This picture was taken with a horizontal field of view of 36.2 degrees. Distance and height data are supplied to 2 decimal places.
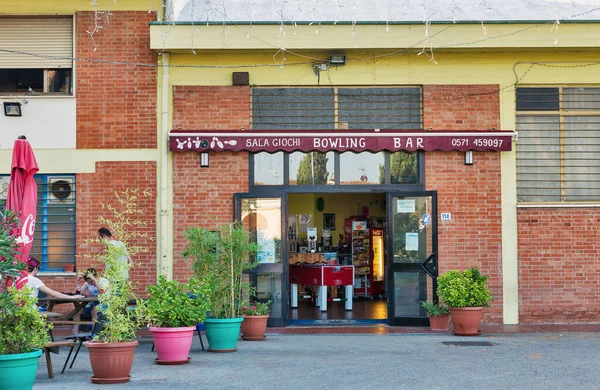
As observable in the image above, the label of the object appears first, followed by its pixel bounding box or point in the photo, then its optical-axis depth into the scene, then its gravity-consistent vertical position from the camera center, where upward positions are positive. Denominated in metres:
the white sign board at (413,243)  15.92 -0.34
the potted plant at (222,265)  12.80 -0.59
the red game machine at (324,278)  19.02 -1.14
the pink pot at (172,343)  11.20 -1.45
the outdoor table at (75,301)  12.31 -1.04
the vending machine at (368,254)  22.89 -0.76
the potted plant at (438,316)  15.30 -1.55
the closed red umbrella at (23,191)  11.73 +0.45
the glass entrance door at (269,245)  15.82 -0.36
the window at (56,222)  15.91 +0.06
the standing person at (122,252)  10.36 -0.30
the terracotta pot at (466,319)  14.45 -1.53
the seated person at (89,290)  13.87 -1.00
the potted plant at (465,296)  14.38 -1.15
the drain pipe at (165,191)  15.68 +0.58
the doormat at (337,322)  16.45 -1.79
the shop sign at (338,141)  15.52 +1.42
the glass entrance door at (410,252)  15.86 -0.49
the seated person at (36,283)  12.89 -0.83
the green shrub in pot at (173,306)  11.13 -1.00
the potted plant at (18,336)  8.46 -1.05
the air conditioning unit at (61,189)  15.91 +0.64
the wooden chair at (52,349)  10.12 -1.40
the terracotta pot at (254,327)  13.80 -1.55
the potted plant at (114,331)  9.80 -1.14
